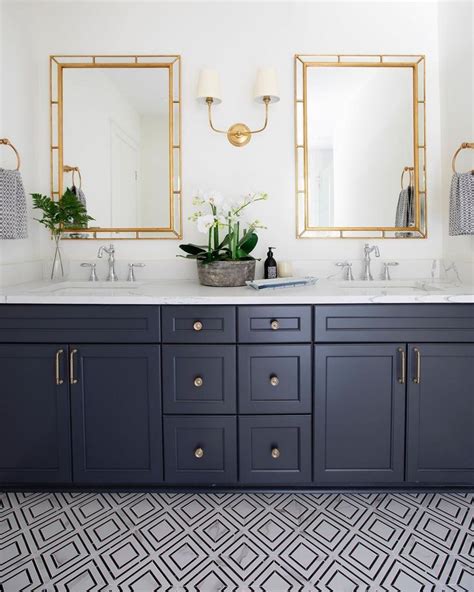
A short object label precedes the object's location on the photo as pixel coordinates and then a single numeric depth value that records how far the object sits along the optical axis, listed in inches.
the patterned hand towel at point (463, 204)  84.7
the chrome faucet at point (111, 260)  100.1
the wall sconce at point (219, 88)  96.3
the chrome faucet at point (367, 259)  99.6
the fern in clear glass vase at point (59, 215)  94.6
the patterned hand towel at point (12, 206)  83.7
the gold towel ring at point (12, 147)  88.4
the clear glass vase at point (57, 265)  98.9
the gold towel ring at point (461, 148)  87.7
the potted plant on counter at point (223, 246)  88.4
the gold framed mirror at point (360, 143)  98.7
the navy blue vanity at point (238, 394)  76.7
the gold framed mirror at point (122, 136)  99.6
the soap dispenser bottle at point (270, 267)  95.7
